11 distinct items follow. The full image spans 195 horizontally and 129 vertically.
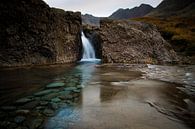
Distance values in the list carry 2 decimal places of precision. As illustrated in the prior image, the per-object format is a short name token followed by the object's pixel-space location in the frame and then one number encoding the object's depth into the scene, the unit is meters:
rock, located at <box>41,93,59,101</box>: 3.92
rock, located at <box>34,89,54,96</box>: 4.29
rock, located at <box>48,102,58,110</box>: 3.47
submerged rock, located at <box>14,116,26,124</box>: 2.84
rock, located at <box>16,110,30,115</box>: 3.15
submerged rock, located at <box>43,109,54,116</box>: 3.14
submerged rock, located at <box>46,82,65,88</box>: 5.10
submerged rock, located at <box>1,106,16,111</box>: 3.34
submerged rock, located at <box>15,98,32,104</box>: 3.71
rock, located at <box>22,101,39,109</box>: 3.44
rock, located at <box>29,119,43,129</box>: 2.68
